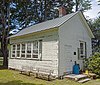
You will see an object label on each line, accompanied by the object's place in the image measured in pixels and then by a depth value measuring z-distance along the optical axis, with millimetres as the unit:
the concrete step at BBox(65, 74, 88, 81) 6329
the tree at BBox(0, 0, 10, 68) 13669
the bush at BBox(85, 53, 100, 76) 7305
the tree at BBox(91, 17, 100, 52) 17702
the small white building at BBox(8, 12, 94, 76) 7013
